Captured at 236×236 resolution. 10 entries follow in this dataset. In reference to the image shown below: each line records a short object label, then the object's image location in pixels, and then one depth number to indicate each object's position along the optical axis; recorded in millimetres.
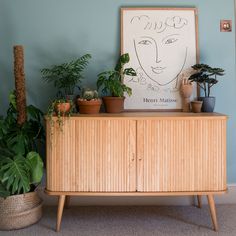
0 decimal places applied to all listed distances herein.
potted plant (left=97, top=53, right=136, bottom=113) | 2402
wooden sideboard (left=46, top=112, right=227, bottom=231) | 2250
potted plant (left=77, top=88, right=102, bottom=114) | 2381
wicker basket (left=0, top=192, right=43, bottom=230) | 2254
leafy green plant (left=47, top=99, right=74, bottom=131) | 2234
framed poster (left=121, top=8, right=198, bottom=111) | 2674
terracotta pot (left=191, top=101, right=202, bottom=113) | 2503
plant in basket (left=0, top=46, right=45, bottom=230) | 2186
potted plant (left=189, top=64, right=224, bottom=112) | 2502
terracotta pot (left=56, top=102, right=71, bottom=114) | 2258
